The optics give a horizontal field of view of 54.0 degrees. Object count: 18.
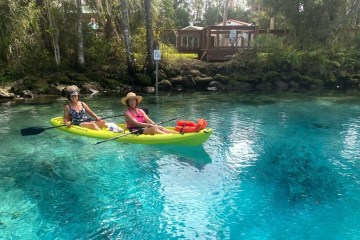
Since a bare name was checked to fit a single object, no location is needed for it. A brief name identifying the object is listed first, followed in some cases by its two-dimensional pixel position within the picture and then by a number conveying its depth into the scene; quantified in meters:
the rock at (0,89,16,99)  16.19
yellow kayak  8.20
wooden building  22.84
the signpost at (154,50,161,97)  17.41
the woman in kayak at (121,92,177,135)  8.59
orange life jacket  8.27
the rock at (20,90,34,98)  16.86
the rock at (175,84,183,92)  20.94
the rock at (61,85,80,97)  16.97
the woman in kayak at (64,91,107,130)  9.23
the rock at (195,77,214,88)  21.48
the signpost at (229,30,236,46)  22.22
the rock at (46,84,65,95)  17.83
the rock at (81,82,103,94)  18.66
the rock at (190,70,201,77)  21.95
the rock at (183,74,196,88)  21.30
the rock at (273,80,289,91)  21.30
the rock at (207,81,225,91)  20.96
